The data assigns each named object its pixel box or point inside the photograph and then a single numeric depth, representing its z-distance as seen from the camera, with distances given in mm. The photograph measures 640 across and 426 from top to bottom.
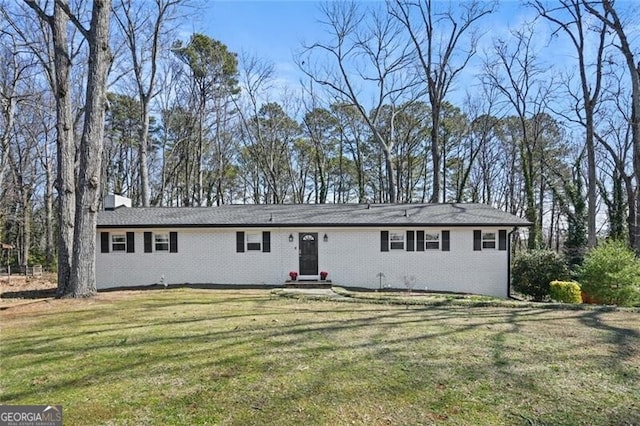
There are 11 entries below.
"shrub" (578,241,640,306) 12438
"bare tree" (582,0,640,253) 13703
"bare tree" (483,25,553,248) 23797
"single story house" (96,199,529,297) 14938
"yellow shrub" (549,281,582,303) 13055
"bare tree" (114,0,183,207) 20875
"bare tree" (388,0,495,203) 23672
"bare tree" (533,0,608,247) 18109
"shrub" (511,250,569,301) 14953
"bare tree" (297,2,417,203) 24484
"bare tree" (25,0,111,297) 10438
